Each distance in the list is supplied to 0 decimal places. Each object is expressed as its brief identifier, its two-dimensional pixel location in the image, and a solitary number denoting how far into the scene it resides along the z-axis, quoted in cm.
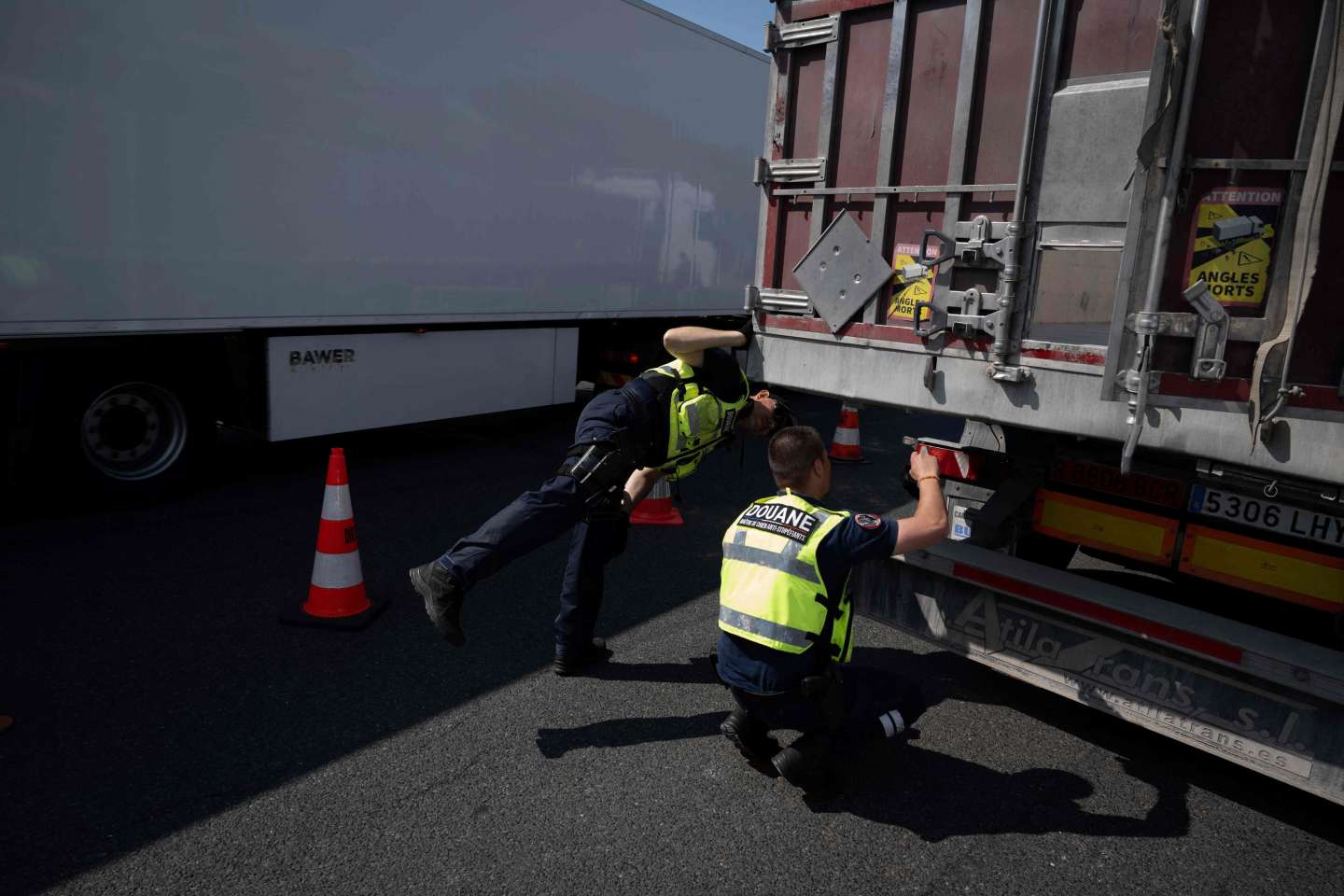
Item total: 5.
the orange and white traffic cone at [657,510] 635
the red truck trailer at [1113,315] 269
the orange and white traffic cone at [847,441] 850
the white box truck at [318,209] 568
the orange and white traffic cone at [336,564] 449
